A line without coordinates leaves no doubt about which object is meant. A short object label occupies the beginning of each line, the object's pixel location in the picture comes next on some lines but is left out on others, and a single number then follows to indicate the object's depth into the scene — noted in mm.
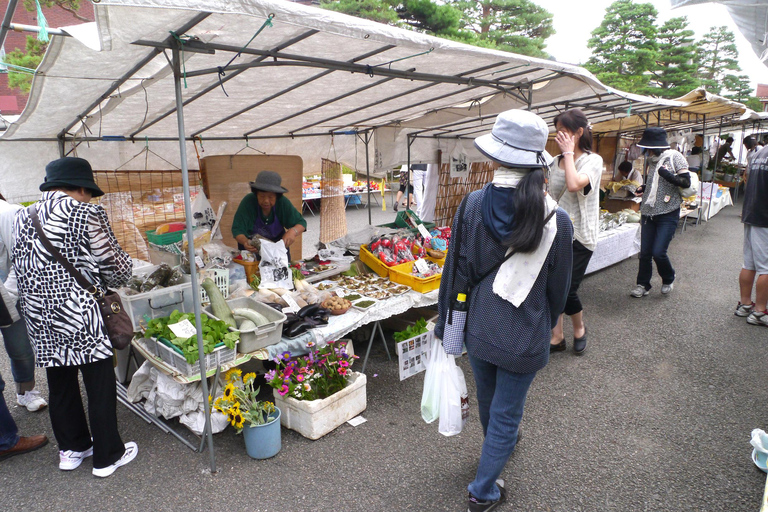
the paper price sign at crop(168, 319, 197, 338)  2865
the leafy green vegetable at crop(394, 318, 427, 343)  3730
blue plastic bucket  2799
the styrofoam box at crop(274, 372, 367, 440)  2984
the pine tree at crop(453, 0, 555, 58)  22203
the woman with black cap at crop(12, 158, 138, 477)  2373
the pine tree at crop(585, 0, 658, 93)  24484
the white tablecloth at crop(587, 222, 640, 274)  6758
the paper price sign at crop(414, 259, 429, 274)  4207
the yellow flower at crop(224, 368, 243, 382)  2988
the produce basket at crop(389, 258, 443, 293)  4073
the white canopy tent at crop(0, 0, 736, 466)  2148
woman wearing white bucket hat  1883
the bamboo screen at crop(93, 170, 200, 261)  5164
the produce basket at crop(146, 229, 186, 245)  4699
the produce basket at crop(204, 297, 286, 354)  2984
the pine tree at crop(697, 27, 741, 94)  30409
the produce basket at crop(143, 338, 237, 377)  2752
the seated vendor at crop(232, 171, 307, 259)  4438
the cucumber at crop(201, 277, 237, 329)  3133
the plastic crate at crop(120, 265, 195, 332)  3114
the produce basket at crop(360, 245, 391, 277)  4469
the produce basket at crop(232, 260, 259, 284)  4227
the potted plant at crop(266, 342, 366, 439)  3006
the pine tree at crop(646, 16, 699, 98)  25094
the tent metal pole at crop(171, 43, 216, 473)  2275
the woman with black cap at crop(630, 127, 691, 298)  5039
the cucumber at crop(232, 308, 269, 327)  3111
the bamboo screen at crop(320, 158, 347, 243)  6668
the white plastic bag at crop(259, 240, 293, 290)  3959
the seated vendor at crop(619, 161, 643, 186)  9125
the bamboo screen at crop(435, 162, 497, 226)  7191
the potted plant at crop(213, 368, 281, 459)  2768
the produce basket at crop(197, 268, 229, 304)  3709
